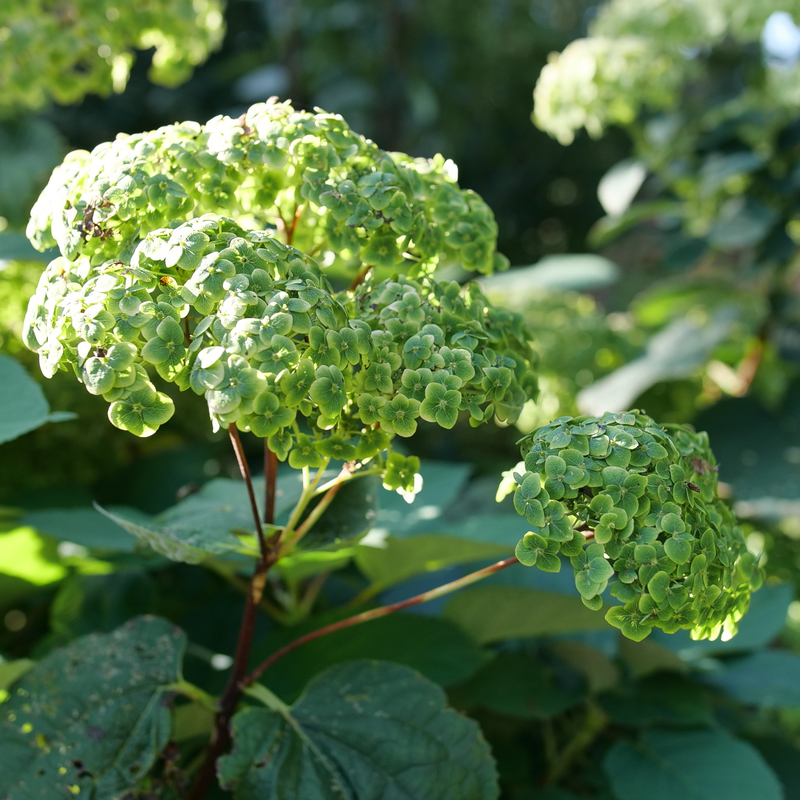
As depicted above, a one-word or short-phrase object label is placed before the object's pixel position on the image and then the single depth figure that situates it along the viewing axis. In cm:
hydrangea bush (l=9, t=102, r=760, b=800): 43
